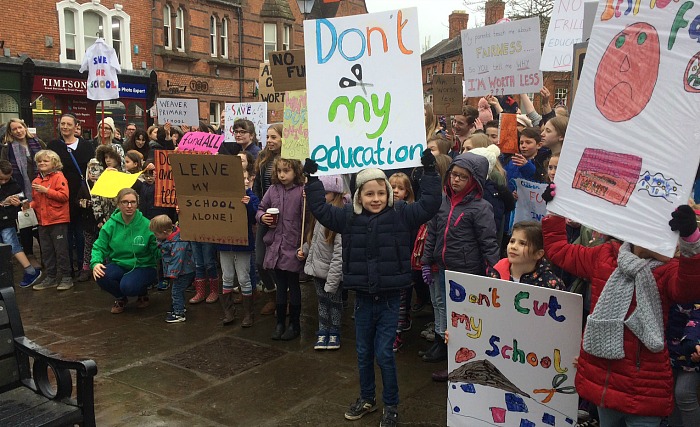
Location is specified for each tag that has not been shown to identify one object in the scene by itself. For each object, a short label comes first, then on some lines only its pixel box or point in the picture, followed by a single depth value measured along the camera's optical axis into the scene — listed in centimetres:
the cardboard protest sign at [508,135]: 576
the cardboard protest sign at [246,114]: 966
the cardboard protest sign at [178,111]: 1171
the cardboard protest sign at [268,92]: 887
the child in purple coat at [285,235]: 568
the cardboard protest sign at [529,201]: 506
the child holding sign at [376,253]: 398
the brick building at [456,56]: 2195
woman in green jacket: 650
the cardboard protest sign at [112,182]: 720
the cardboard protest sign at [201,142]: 718
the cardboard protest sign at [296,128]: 546
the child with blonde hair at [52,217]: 750
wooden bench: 297
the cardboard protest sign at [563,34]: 771
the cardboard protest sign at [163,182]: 695
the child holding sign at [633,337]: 282
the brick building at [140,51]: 2012
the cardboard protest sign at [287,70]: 680
